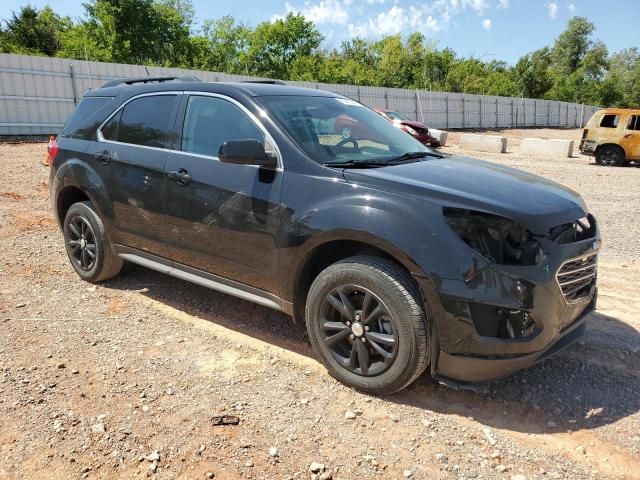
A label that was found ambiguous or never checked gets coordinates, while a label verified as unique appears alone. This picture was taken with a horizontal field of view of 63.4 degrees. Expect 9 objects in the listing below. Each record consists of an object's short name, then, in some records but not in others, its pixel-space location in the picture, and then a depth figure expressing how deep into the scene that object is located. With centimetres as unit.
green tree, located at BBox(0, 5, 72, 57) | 4362
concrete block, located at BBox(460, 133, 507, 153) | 2111
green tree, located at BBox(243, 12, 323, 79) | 4662
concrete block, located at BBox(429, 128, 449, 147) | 2322
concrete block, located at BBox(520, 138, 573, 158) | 2039
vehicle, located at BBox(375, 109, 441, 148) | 1956
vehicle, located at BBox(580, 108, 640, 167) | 1634
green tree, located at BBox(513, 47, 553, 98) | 5625
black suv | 273
